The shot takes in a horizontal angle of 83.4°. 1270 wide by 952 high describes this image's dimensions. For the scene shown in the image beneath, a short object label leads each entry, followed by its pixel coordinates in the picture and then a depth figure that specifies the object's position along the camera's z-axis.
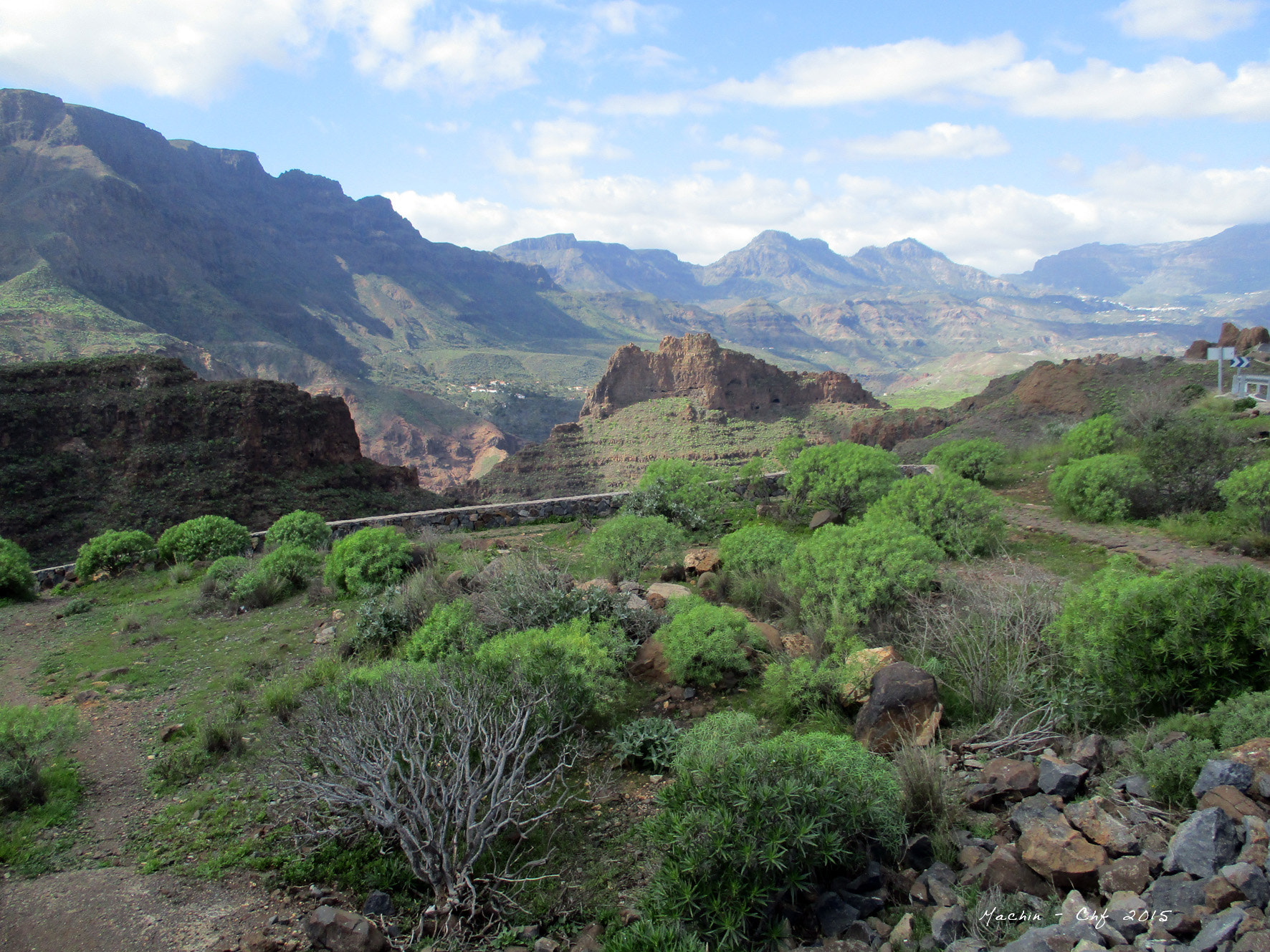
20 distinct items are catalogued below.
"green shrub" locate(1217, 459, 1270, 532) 9.73
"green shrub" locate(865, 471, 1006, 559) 10.05
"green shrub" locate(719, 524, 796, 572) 8.80
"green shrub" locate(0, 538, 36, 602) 11.74
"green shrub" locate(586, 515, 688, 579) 9.59
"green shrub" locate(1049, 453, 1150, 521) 11.91
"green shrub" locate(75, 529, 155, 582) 13.25
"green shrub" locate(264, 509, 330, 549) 13.29
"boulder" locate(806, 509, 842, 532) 11.80
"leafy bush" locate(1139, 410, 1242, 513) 11.77
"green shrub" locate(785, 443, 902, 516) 12.23
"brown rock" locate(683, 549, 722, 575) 9.49
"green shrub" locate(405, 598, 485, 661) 6.66
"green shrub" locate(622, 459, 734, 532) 12.98
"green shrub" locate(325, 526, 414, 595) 9.73
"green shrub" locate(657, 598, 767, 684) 6.13
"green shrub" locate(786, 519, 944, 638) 6.96
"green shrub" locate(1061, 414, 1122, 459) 15.85
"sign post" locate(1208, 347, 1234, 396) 26.80
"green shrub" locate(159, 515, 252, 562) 13.46
